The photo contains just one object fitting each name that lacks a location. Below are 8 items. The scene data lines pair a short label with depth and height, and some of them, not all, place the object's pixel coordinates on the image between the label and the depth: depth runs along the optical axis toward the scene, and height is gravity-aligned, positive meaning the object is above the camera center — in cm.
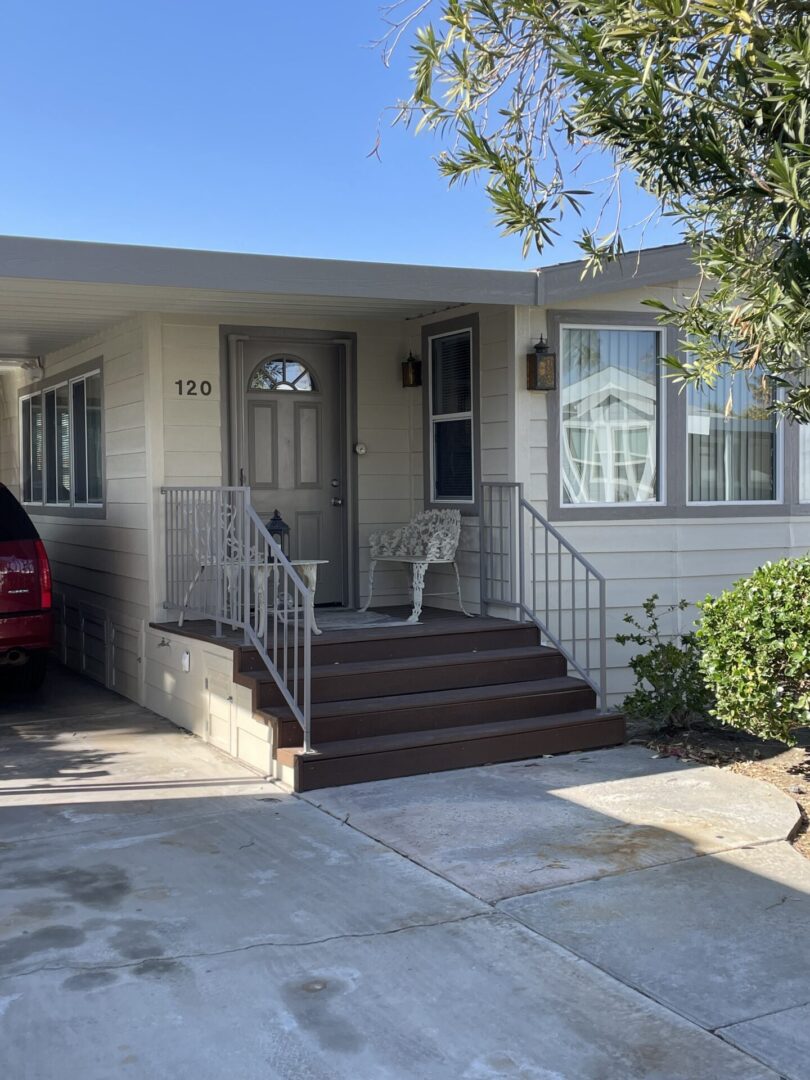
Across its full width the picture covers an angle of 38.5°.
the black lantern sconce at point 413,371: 865 +94
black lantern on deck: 789 -19
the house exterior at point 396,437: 746 +44
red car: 762 -59
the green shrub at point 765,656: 605 -85
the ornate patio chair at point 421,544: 780 -33
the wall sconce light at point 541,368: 763 +85
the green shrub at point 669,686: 697 -115
